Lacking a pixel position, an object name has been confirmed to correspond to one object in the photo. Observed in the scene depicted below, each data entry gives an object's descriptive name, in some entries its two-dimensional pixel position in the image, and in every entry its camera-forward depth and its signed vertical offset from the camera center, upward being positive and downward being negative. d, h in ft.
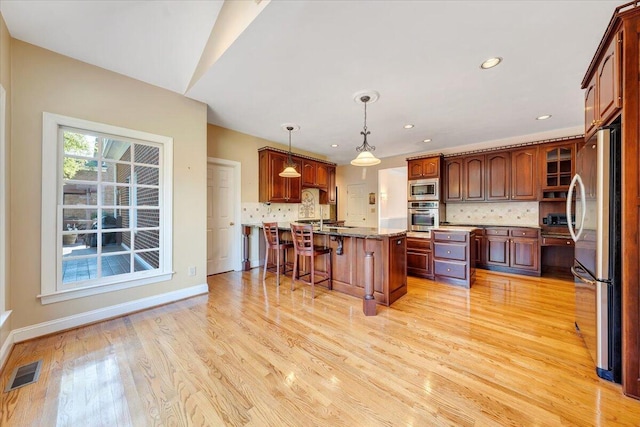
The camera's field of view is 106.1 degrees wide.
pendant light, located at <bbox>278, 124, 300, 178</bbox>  13.61 +2.45
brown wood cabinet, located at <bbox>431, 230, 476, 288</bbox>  11.56 -2.12
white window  7.61 +0.22
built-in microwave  16.25 +1.72
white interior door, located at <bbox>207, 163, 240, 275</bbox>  14.20 -0.23
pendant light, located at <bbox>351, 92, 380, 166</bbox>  9.78 +2.52
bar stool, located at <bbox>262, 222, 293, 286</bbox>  11.98 -1.28
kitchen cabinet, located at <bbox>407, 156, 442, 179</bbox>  16.35 +3.27
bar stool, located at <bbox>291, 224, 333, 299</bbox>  10.46 -1.52
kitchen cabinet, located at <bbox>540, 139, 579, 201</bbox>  13.19 +2.64
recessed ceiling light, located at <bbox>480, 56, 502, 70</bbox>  7.55 +4.87
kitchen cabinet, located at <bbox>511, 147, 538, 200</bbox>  14.01 +2.40
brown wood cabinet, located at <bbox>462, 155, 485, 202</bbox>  15.58 +2.34
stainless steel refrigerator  5.06 -0.82
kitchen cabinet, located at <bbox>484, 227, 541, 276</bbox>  13.37 -2.07
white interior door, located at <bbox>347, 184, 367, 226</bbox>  22.17 +0.85
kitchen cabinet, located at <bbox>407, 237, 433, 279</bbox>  12.93 -2.39
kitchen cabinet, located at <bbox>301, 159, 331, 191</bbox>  18.40 +3.19
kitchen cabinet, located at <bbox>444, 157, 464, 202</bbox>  16.36 +2.42
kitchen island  9.46 -1.95
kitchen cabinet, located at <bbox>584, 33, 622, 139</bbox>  4.82 +2.86
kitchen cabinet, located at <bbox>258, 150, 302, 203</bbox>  15.93 +2.34
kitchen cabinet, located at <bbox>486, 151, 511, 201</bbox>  14.75 +2.41
